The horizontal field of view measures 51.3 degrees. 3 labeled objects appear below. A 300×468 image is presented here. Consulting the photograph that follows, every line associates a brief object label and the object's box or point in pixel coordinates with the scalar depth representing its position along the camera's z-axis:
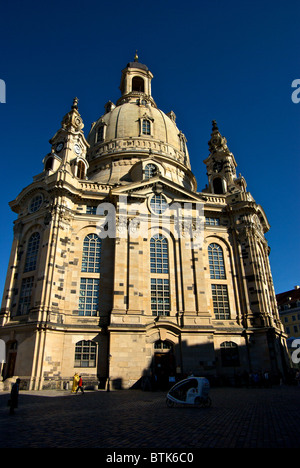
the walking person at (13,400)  13.70
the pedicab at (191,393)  15.39
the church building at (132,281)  29.05
